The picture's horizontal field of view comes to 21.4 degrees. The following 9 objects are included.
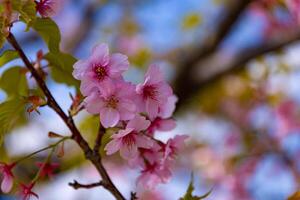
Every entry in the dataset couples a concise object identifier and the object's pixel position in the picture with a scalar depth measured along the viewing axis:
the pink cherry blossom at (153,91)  0.44
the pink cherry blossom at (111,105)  0.43
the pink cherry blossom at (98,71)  0.43
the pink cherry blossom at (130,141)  0.43
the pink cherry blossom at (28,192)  0.46
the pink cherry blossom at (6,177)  0.47
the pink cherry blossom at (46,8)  0.43
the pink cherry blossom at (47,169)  0.48
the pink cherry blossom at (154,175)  0.49
